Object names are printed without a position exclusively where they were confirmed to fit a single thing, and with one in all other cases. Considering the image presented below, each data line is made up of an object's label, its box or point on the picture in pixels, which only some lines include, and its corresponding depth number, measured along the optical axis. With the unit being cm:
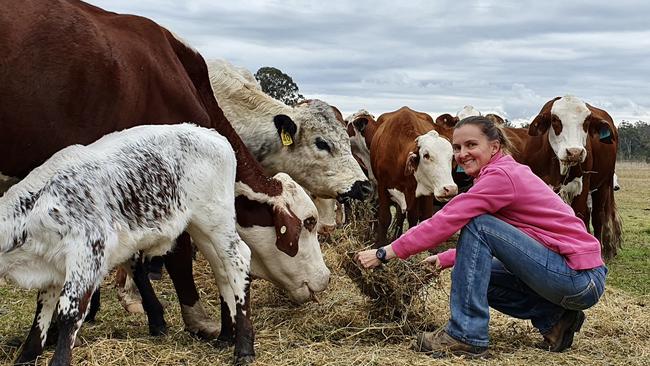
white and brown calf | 390
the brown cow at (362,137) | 1321
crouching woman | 471
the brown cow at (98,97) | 451
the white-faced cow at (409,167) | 997
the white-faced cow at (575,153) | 1019
